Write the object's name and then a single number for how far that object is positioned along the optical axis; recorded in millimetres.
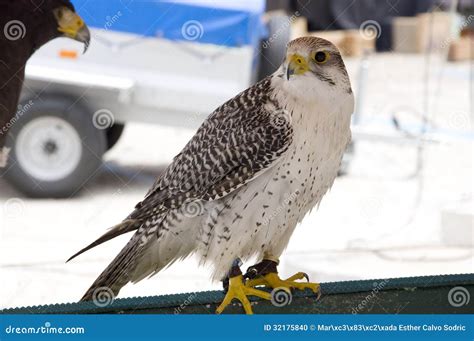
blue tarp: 9648
